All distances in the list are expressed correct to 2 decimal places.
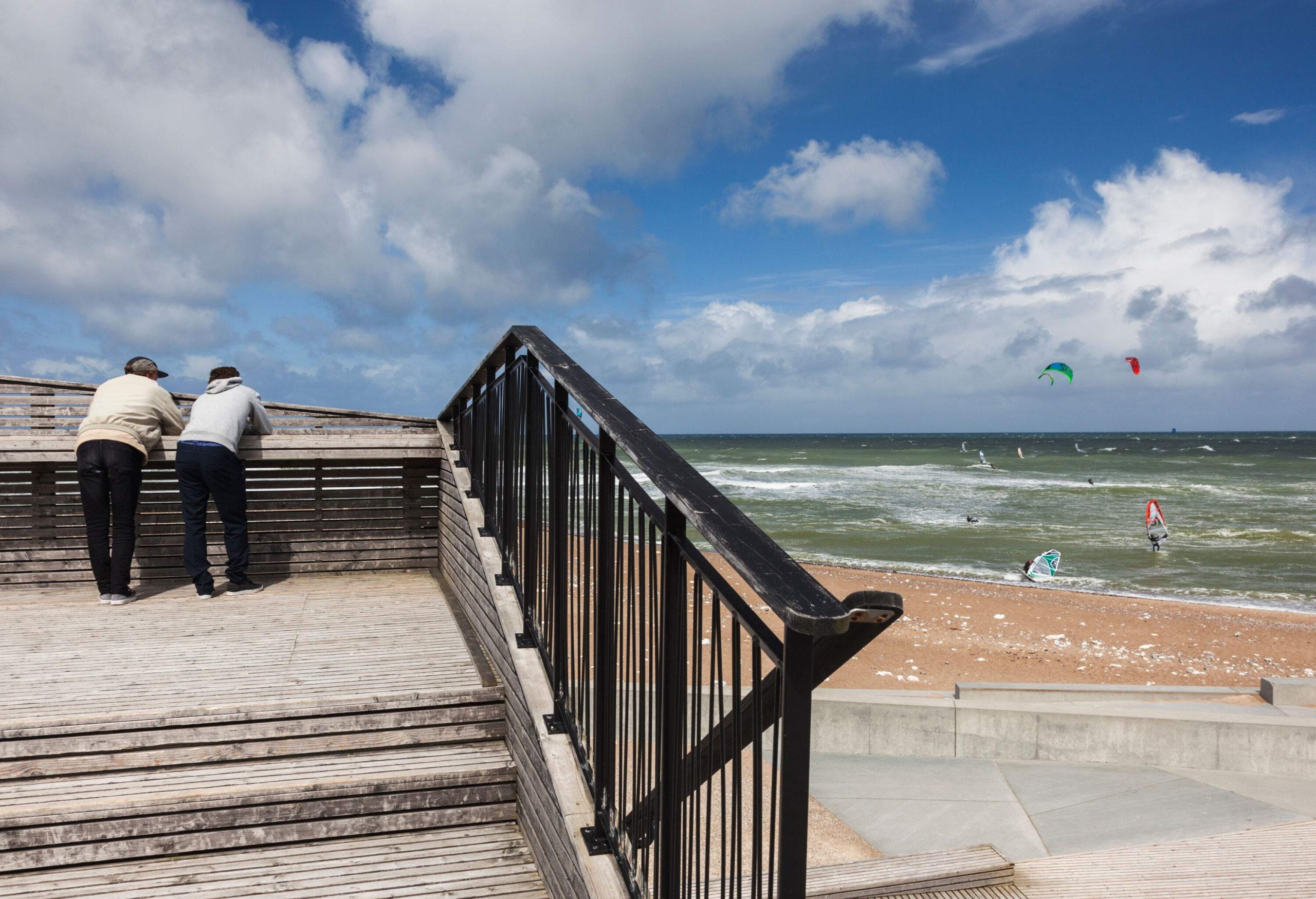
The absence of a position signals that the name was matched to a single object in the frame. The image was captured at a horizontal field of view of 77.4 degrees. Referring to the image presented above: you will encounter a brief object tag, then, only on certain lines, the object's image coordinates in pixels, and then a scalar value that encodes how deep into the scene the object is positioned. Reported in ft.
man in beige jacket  15.10
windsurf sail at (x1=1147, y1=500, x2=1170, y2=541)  67.36
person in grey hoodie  15.33
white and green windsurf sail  56.29
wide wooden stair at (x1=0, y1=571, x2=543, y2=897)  8.74
